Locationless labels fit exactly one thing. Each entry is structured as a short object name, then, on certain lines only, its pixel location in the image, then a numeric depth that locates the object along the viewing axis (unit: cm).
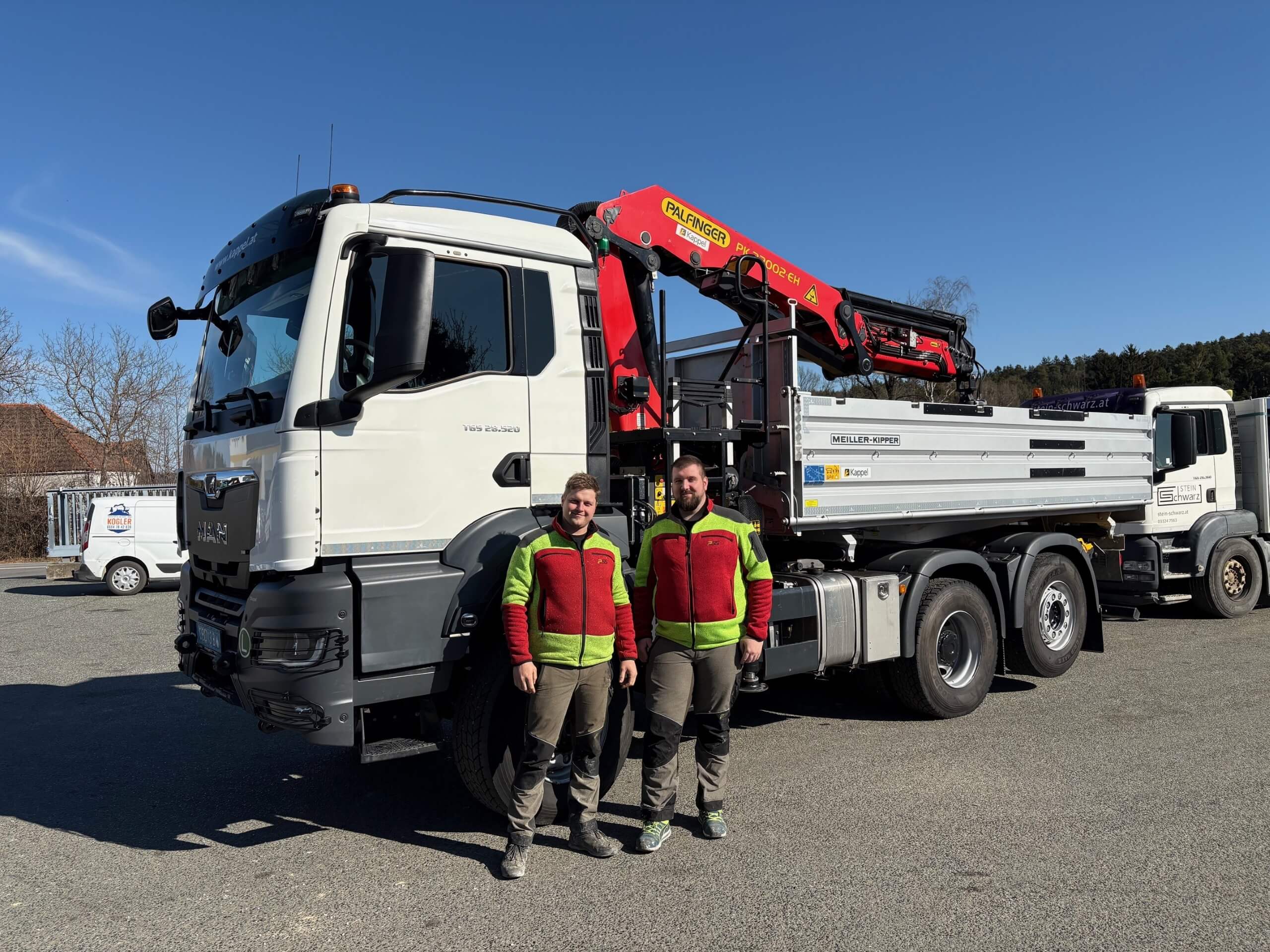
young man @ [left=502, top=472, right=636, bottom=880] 403
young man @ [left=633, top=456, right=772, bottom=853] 430
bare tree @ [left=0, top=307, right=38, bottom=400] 2856
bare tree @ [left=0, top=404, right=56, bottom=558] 2516
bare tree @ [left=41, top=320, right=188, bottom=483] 3011
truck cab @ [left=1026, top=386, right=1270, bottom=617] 985
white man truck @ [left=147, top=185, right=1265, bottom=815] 396
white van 1512
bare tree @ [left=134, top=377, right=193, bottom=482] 3123
